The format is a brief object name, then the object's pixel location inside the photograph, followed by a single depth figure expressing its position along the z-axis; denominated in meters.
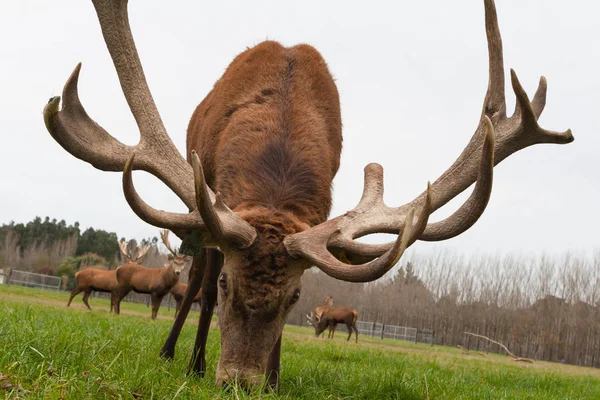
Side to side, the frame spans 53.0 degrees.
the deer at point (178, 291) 27.47
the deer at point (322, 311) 29.98
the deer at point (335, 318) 29.36
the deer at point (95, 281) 25.53
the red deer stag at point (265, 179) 3.62
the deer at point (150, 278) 23.30
